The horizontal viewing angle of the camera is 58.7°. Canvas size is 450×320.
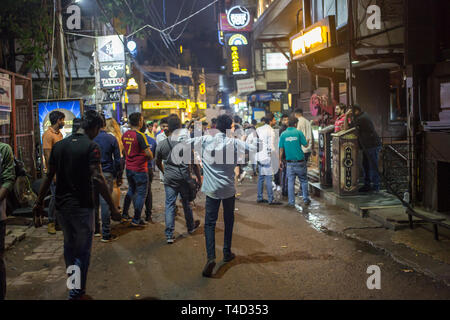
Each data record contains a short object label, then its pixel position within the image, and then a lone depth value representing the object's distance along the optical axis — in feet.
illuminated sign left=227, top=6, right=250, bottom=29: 83.30
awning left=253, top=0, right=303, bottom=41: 48.26
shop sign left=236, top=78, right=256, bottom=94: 85.30
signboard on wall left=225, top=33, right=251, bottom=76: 87.76
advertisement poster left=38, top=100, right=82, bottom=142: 36.27
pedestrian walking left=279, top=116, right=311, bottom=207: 30.25
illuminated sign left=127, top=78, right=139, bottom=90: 83.97
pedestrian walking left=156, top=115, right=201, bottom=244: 22.03
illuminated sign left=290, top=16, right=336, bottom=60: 34.12
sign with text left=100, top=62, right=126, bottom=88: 50.60
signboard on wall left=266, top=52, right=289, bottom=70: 81.66
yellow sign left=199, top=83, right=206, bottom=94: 172.15
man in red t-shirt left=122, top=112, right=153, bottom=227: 25.04
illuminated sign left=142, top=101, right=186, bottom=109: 146.12
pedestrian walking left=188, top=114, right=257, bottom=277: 17.79
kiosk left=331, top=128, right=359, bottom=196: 30.12
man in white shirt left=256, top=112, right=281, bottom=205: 31.73
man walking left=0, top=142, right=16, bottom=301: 12.91
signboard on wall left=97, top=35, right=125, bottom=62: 49.98
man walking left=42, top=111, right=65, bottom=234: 24.08
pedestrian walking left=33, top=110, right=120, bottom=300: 13.99
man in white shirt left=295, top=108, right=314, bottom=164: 39.83
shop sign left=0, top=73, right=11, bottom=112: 26.96
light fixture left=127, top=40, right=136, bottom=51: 91.14
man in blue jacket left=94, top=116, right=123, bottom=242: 22.85
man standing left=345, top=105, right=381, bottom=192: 31.94
